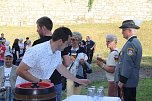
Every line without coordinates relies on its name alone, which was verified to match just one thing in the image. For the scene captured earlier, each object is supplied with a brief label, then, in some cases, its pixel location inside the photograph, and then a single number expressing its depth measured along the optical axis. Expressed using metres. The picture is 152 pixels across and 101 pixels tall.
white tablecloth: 2.92
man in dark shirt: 3.41
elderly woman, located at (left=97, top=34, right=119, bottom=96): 4.28
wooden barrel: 2.29
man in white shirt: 2.85
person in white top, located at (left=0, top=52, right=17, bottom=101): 4.33
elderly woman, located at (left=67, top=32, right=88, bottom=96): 4.50
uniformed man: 3.80
